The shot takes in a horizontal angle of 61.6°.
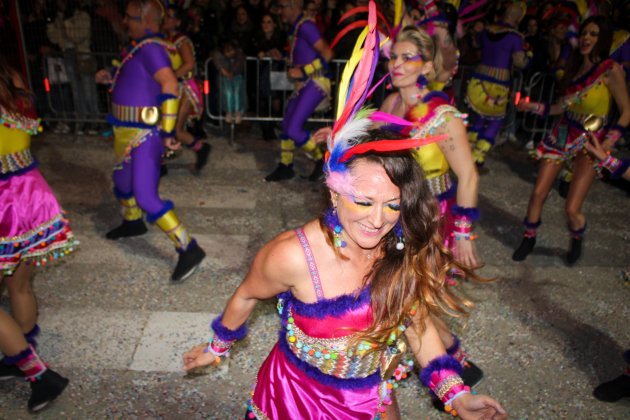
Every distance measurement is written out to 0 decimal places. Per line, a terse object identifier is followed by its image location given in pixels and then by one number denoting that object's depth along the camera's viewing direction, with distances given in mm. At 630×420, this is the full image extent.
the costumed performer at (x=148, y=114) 3992
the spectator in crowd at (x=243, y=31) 8008
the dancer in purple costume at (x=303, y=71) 5848
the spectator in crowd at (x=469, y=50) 8188
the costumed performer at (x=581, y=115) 4285
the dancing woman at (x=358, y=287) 1790
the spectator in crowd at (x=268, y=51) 7906
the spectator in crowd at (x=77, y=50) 7641
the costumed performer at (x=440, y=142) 2951
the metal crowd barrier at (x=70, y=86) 7789
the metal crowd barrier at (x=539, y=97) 8023
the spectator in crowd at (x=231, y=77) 7699
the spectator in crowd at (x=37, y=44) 7666
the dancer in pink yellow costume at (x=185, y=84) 6117
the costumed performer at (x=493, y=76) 6656
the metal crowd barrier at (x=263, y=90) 7961
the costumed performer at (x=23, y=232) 2750
